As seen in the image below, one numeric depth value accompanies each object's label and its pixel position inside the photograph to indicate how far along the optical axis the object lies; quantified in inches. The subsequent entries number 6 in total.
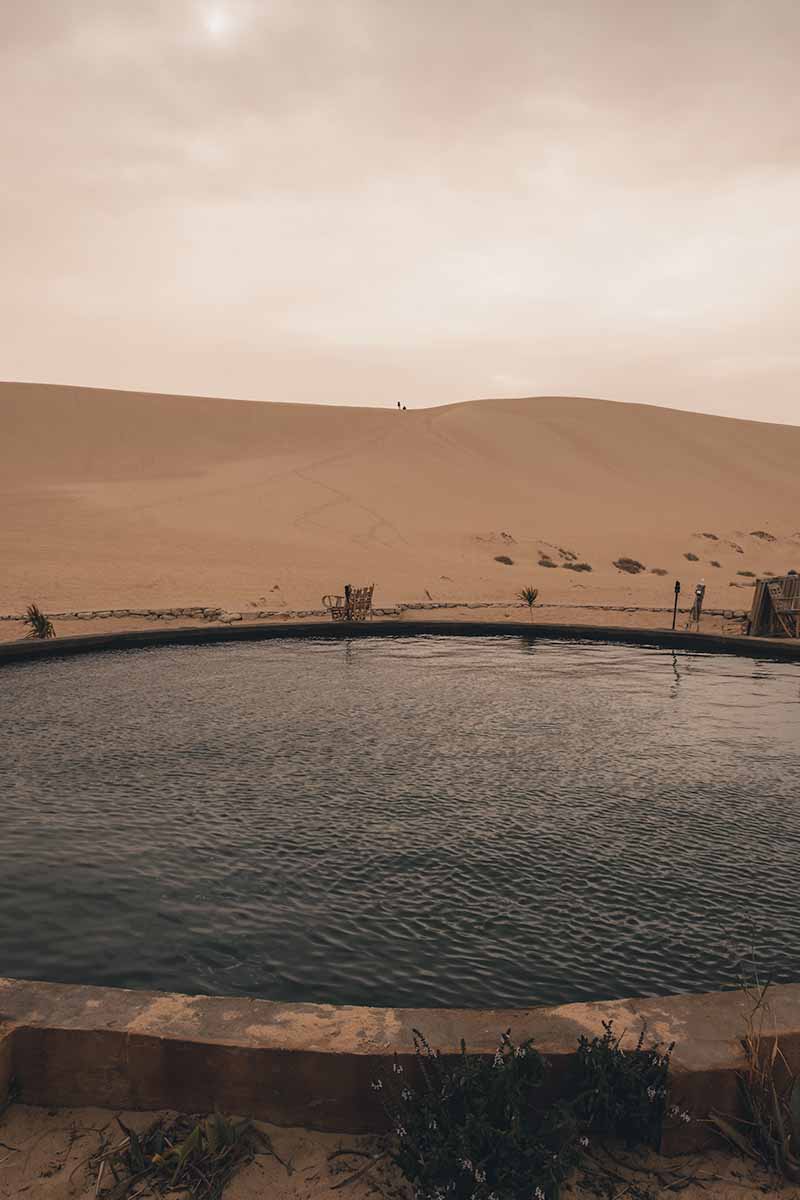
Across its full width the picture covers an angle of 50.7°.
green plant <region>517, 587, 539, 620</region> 947.7
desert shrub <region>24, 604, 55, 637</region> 715.4
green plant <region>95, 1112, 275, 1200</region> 121.3
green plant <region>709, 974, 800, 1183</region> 127.0
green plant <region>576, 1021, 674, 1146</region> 128.3
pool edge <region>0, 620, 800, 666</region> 662.5
